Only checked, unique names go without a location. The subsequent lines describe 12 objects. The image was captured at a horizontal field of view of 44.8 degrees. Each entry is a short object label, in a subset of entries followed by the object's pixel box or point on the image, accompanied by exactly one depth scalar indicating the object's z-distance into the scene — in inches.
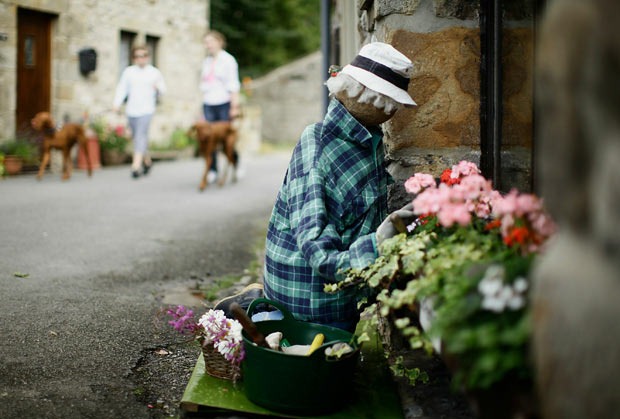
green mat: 106.9
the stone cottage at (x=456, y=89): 124.6
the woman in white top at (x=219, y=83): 424.8
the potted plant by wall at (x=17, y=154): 460.4
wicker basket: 112.6
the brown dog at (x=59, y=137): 442.3
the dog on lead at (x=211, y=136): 410.0
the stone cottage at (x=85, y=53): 491.5
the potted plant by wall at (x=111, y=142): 555.6
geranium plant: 65.1
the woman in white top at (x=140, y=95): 474.9
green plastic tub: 100.5
